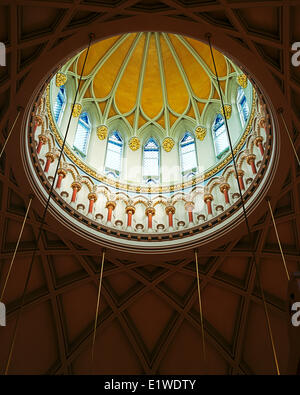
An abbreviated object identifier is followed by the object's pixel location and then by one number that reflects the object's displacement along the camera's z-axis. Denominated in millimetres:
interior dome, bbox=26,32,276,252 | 15656
